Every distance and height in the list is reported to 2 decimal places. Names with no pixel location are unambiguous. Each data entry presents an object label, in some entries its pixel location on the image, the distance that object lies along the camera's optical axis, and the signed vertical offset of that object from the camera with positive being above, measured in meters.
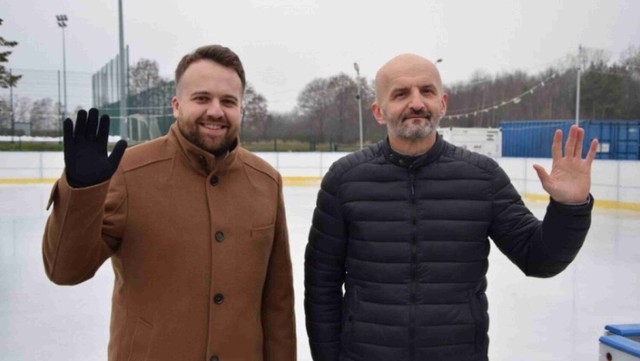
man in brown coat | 1.72 -0.28
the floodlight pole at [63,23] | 30.05 +6.44
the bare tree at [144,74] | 27.16 +3.22
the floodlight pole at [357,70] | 22.44 +2.82
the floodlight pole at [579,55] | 17.22 +2.59
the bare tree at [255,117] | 23.37 +1.25
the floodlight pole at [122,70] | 16.27 +2.04
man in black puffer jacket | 1.87 -0.29
